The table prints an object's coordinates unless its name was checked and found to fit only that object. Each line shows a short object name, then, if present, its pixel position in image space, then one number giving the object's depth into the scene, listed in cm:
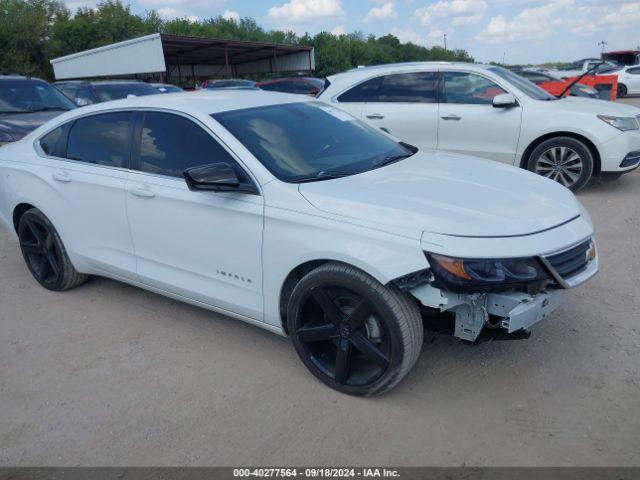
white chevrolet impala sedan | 257
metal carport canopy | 2591
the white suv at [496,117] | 654
